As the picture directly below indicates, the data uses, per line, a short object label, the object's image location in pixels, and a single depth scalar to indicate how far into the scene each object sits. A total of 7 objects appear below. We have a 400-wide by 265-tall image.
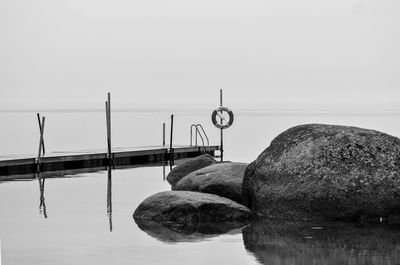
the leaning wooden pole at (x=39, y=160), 31.95
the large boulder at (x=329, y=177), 18.61
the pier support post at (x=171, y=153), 38.59
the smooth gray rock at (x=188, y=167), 27.00
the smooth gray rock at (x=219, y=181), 21.22
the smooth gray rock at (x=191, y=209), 18.45
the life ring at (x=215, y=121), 38.91
